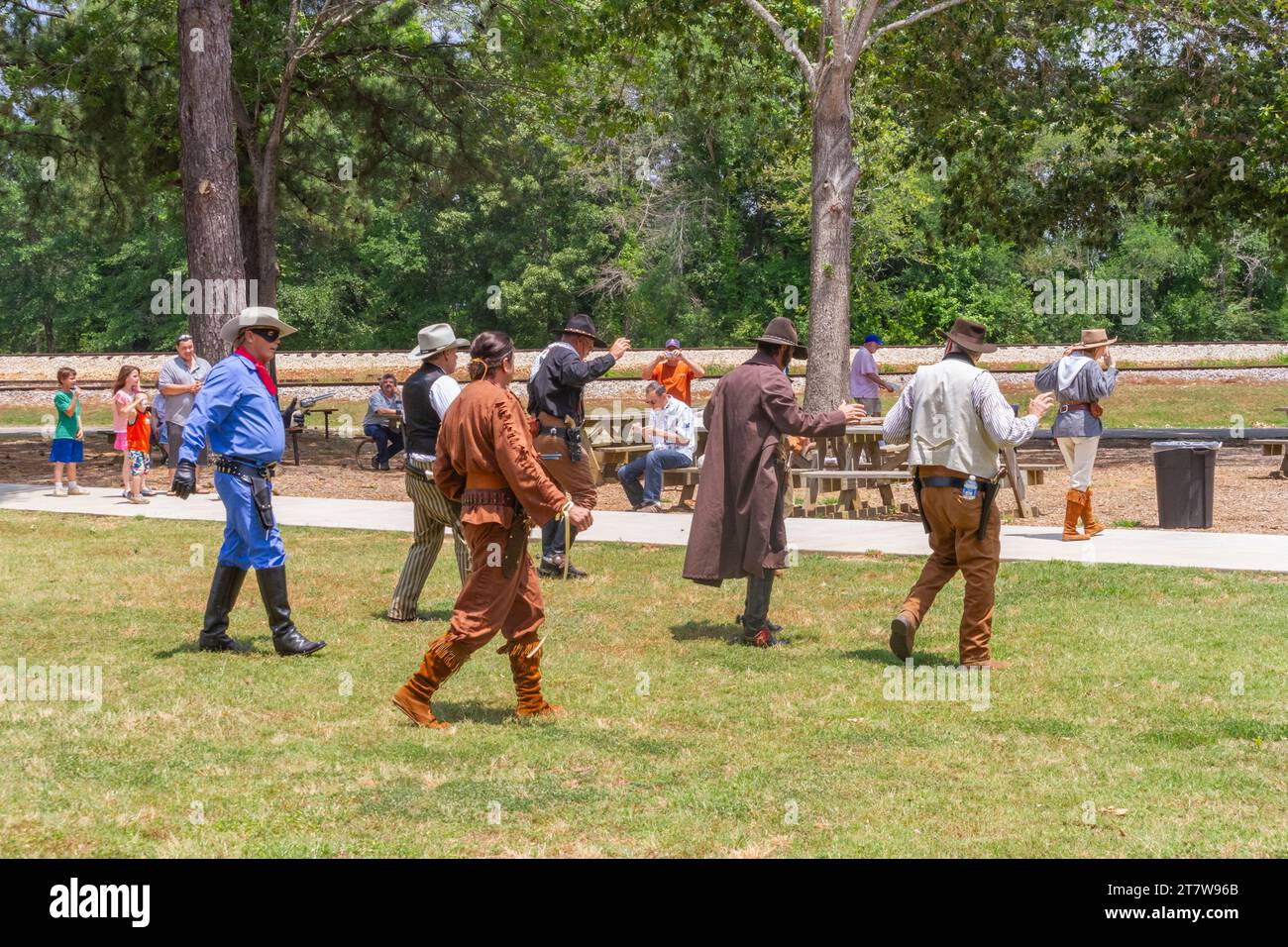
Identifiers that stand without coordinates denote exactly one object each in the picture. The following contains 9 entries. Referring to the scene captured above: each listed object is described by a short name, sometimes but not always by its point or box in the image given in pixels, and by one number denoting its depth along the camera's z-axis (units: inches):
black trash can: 563.8
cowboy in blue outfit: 343.6
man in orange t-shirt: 701.3
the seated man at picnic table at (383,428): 887.7
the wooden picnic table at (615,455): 711.1
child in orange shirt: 689.0
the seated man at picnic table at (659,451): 648.4
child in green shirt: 700.0
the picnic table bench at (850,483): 582.6
